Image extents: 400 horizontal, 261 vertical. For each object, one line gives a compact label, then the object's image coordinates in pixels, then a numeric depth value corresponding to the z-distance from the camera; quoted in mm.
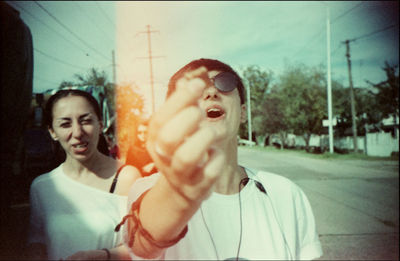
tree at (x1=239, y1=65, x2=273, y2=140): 34175
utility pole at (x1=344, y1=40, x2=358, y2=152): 21359
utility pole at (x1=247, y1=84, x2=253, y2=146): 34312
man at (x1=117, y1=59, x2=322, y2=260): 510
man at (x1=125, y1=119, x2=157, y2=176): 2137
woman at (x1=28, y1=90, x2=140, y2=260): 1531
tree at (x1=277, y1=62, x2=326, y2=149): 25406
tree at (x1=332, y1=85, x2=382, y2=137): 25598
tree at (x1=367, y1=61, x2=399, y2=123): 19828
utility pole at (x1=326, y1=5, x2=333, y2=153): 19375
